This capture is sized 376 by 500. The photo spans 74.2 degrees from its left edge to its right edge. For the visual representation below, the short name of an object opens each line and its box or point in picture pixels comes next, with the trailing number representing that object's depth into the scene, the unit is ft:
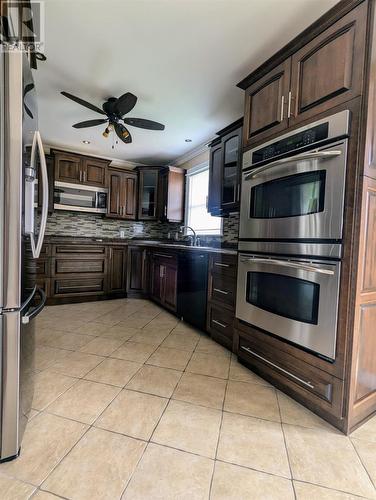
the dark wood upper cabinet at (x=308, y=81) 4.11
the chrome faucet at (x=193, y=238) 12.01
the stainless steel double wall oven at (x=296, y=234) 4.28
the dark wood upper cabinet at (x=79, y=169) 12.47
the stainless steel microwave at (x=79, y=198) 12.59
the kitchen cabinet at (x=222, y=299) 7.10
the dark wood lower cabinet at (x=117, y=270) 12.87
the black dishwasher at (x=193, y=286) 8.47
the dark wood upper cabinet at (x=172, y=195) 13.87
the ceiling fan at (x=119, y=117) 7.25
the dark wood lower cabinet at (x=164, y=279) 10.48
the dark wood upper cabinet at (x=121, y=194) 13.91
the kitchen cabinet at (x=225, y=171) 8.14
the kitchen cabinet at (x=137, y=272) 13.16
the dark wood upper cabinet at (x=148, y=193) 14.65
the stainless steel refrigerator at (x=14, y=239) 3.17
